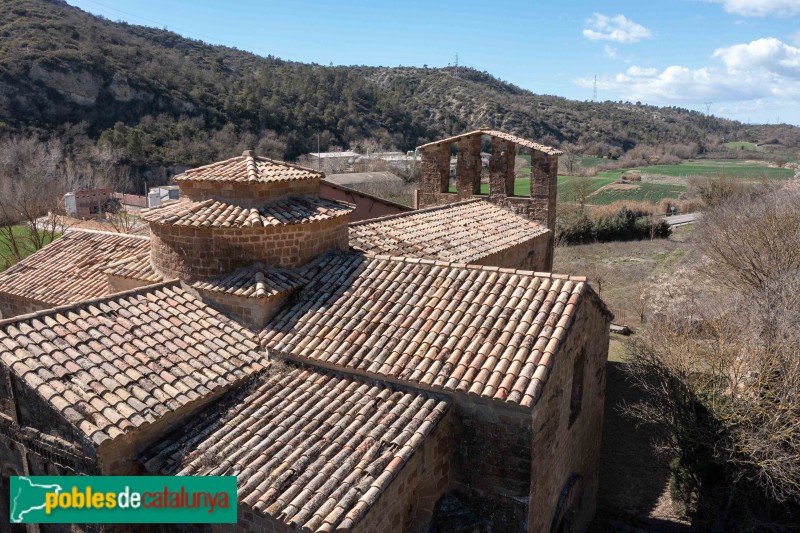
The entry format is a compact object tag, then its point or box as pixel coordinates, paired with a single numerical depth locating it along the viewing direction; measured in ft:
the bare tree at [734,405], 28.84
